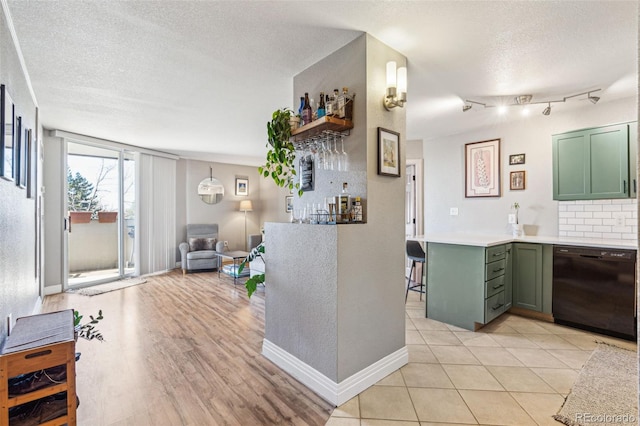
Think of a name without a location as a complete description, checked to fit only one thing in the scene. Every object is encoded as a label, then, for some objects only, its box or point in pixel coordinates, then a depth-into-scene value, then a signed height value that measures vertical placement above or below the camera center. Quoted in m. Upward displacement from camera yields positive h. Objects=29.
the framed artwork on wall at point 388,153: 2.08 +0.44
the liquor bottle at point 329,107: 2.04 +0.73
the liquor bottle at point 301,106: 2.34 +0.86
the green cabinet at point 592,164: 2.92 +0.50
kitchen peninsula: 2.87 -0.68
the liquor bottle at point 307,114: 2.23 +0.75
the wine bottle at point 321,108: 2.15 +0.77
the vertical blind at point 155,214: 5.57 -0.04
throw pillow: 6.07 -0.67
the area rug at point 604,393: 1.71 -1.21
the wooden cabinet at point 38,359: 1.31 -0.70
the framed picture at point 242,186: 7.50 +0.66
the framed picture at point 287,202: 7.66 +0.25
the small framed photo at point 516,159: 3.76 +0.68
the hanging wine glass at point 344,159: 2.15 +0.39
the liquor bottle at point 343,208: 1.99 +0.02
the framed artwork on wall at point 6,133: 1.63 +0.47
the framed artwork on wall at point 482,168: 3.96 +0.60
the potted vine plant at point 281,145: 2.39 +0.56
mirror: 6.80 +0.51
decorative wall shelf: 2.00 +0.61
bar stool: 3.75 -0.52
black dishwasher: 2.69 -0.77
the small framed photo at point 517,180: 3.76 +0.41
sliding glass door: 4.79 -0.03
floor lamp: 7.32 +0.14
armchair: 5.75 -0.77
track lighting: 2.98 +1.19
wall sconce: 2.08 +0.90
